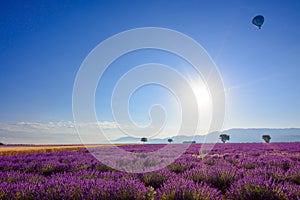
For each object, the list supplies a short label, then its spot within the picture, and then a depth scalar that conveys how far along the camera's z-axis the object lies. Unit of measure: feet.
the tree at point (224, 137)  193.17
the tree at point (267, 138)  148.46
